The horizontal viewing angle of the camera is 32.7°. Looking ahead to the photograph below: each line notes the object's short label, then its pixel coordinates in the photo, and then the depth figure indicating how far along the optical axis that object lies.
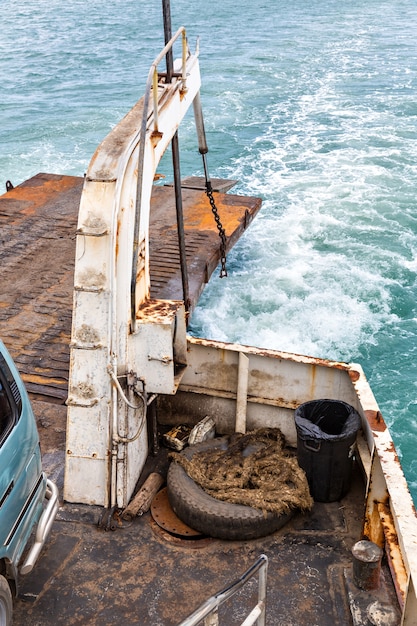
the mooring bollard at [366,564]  4.72
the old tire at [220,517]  5.34
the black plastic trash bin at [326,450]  5.54
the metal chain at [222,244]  10.39
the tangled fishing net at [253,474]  5.45
